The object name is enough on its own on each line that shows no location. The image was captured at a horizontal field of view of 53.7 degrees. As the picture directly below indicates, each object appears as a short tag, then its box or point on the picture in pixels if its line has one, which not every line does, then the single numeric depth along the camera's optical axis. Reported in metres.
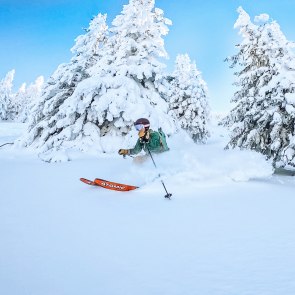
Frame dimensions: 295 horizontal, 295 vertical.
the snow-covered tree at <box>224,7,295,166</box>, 9.59
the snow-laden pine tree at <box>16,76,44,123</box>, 76.52
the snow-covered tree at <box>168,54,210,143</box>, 30.62
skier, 8.12
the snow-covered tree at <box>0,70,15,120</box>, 64.88
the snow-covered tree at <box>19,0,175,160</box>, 14.58
